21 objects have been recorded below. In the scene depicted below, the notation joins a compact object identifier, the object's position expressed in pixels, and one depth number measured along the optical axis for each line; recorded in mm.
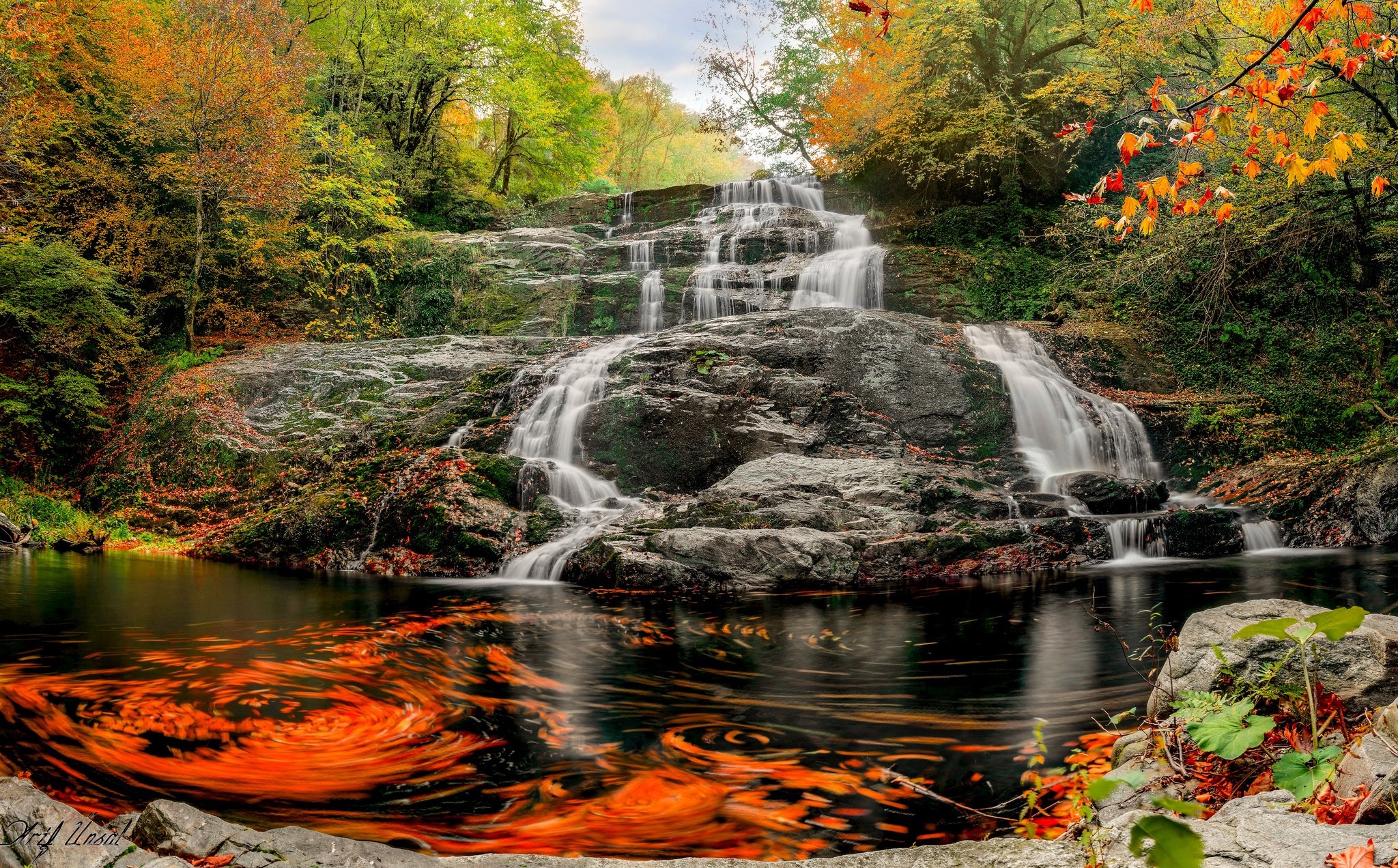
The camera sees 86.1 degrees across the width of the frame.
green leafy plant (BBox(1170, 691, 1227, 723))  2539
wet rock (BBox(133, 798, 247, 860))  2107
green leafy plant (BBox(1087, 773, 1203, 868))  1247
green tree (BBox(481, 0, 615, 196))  22500
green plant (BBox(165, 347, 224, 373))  14594
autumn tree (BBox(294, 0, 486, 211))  21031
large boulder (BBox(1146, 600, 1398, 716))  2598
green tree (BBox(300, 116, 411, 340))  17219
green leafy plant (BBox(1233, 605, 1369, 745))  2032
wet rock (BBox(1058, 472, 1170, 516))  10336
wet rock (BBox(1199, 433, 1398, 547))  9387
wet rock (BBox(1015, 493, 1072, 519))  9461
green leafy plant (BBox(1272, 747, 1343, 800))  1973
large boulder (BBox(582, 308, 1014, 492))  11039
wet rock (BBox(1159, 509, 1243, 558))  9344
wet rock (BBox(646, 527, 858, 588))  7891
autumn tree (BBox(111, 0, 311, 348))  14281
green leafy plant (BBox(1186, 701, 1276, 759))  2055
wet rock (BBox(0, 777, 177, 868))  1971
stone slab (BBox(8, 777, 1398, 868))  1821
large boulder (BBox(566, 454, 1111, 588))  7977
